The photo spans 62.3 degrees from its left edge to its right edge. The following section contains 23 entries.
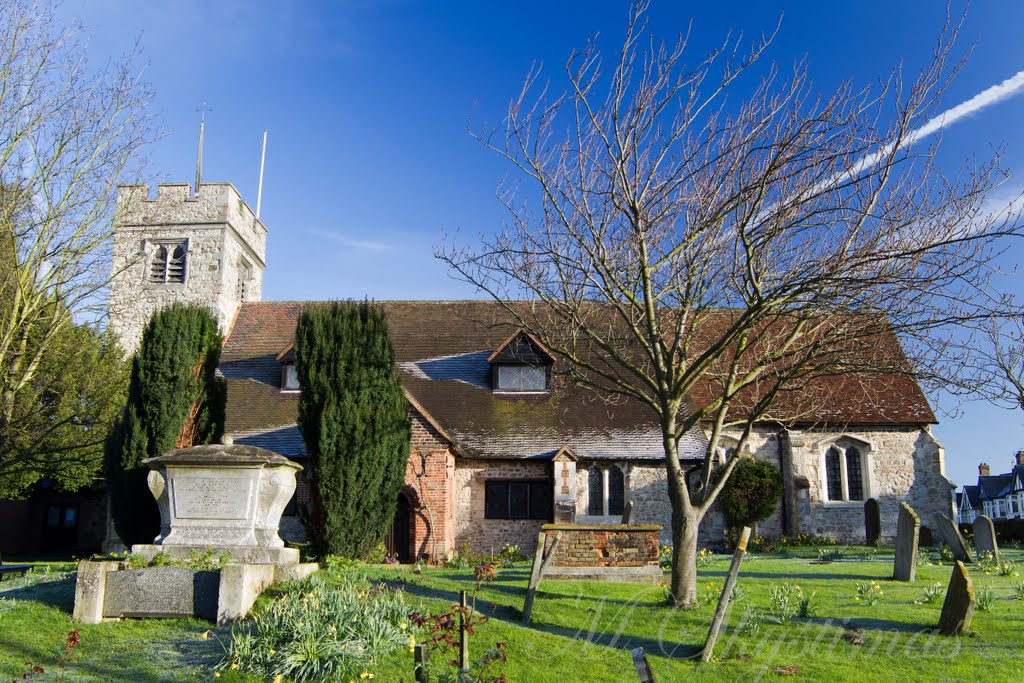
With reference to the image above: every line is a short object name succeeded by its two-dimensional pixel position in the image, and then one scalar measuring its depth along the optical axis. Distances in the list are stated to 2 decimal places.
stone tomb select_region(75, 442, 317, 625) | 11.84
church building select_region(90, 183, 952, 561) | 20.75
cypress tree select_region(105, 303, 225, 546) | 16.80
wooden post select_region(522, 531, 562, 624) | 10.67
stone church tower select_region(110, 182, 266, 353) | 26.62
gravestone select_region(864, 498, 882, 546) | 22.20
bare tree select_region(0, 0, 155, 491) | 15.20
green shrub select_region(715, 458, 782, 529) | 20.97
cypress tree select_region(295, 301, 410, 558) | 16.27
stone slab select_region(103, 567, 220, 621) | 10.59
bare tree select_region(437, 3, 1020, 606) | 10.70
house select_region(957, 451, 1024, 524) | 60.25
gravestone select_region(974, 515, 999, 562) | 15.53
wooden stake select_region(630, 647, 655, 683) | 5.11
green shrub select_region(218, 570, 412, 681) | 8.55
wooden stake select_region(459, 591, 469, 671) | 7.48
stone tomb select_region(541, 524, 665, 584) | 13.02
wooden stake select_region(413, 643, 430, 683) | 6.91
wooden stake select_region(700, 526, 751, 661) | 8.78
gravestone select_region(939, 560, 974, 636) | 9.66
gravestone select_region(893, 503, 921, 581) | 13.10
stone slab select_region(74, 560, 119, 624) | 10.46
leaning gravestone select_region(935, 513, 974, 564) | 14.85
